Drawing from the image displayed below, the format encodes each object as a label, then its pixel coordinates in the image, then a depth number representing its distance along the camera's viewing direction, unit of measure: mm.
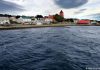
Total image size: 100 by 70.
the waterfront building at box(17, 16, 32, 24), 65730
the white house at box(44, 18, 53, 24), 72794
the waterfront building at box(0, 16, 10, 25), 49606
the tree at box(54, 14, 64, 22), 83009
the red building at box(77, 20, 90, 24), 94124
